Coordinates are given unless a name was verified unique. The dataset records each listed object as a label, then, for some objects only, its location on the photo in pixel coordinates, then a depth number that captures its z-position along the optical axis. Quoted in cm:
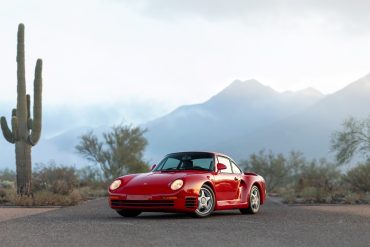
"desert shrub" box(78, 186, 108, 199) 3260
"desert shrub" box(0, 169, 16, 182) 5603
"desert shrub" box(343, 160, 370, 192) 3338
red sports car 1523
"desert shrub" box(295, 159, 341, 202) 2848
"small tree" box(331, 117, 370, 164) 4269
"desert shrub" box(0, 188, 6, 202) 2813
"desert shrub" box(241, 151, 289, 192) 6031
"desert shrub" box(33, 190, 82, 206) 2429
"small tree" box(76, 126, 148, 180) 5162
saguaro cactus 2727
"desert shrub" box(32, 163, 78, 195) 2942
